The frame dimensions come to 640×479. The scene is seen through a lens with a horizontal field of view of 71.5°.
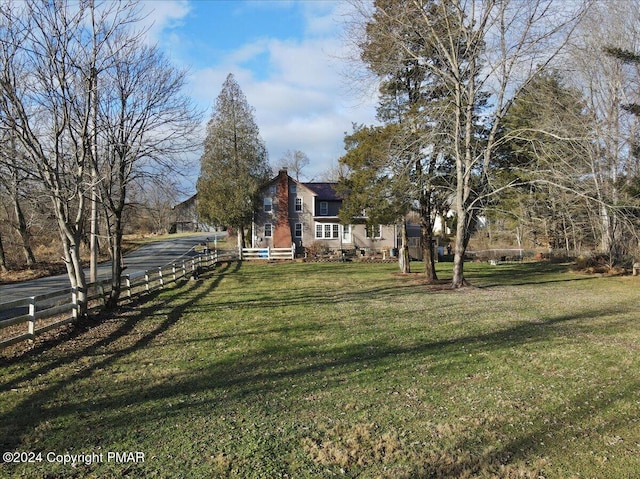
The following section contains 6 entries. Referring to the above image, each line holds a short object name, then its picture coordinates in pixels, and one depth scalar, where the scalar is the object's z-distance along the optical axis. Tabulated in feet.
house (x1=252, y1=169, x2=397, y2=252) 134.72
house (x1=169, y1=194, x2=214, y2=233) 266.38
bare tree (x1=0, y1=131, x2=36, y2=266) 31.27
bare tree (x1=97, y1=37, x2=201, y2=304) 43.35
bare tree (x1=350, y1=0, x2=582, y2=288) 54.08
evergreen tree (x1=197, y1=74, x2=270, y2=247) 118.62
